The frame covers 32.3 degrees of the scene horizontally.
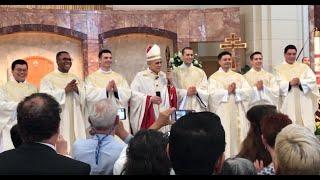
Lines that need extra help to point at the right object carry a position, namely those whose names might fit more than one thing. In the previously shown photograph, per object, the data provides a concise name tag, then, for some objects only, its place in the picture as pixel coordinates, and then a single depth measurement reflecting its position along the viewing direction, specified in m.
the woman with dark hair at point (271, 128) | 2.85
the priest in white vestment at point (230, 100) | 7.80
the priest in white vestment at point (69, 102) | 7.25
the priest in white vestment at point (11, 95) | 7.02
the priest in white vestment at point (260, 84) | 7.82
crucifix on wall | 10.56
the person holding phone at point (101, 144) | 3.05
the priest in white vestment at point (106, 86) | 7.23
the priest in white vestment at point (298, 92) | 8.12
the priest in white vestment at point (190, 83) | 7.59
